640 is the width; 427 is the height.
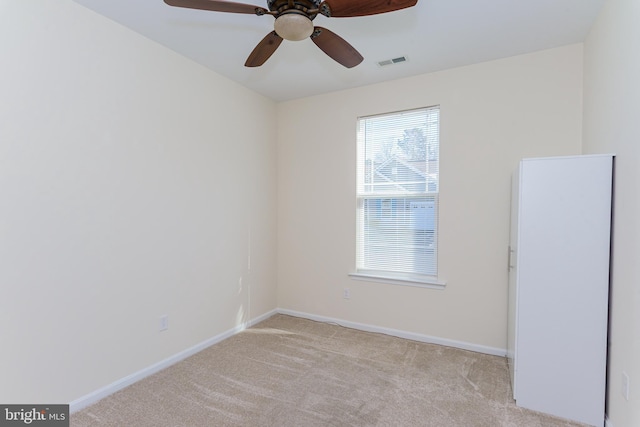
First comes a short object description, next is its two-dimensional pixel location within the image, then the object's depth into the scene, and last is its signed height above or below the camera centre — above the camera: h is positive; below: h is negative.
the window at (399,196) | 3.30 +0.09
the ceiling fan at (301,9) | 1.54 +0.96
